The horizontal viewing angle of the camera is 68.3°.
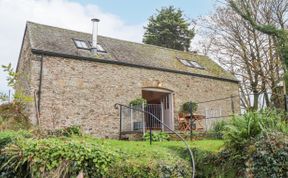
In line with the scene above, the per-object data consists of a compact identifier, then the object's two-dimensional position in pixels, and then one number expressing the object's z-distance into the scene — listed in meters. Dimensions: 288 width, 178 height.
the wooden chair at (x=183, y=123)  9.87
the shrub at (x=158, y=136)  8.08
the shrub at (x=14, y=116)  7.53
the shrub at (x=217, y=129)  7.95
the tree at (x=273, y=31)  8.24
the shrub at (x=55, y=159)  4.10
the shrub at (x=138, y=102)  9.29
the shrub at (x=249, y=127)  4.66
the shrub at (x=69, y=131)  6.97
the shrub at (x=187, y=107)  10.68
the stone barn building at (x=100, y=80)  8.45
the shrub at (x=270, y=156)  4.00
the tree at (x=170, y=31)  20.60
